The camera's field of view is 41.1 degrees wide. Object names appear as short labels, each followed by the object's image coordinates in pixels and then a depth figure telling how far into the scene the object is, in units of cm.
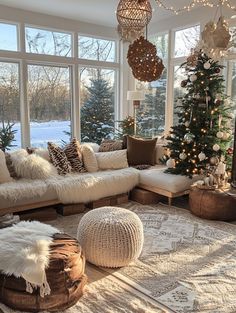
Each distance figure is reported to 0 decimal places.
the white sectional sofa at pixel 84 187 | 388
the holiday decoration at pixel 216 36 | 335
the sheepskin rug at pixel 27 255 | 214
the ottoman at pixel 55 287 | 219
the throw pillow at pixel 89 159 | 496
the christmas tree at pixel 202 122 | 469
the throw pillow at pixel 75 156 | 489
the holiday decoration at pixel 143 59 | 390
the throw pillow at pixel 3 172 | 413
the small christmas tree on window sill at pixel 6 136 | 559
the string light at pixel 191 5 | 496
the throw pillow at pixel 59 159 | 468
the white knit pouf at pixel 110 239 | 275
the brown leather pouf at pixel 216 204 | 400
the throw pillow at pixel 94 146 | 552
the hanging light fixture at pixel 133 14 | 287
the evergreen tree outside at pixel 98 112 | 668
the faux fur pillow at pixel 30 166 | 432
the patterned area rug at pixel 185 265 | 241
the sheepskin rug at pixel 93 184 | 417
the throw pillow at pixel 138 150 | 536
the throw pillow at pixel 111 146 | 544
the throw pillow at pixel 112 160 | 512
